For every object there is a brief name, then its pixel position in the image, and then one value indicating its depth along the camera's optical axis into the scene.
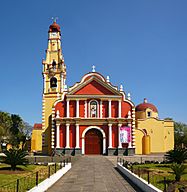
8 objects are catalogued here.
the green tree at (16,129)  64.96
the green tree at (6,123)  66.34
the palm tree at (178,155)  25.61
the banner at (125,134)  43.25
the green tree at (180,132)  70.06
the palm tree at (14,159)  21.09
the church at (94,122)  43.06
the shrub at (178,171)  15.74
